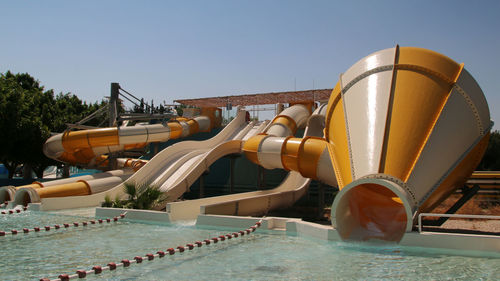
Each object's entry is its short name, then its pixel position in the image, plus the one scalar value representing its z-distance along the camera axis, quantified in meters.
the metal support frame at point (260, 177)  21.39
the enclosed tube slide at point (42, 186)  18.36
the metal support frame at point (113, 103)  25.12
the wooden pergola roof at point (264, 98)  30.89
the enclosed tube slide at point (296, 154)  14.22
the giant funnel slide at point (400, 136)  9.76
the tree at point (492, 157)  37.44
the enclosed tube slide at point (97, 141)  22.03
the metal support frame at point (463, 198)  11.69
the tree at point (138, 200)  15.59
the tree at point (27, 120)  25.83
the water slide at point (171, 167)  17.88
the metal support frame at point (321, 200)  17.23
